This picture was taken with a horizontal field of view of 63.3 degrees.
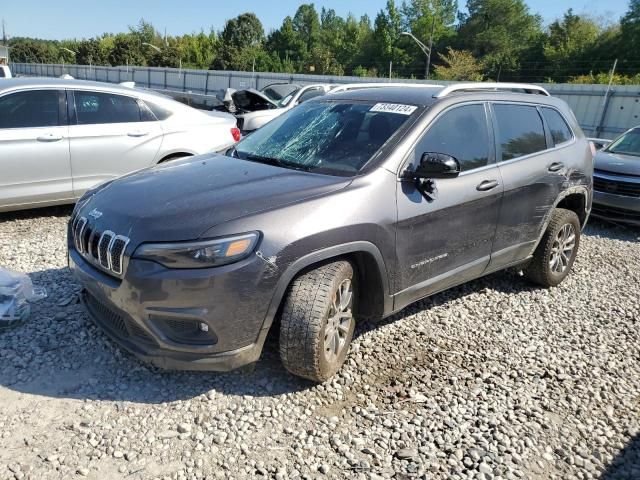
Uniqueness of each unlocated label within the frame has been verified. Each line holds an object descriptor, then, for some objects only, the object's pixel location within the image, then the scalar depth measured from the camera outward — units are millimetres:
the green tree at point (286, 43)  81125
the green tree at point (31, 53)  81812
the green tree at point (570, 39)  50062
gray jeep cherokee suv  2664
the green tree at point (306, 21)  96812
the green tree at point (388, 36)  71000
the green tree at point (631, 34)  46938
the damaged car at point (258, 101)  12391
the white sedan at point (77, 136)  5445
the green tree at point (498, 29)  64312
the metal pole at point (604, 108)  18953
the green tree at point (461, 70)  45097
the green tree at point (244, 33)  81375
